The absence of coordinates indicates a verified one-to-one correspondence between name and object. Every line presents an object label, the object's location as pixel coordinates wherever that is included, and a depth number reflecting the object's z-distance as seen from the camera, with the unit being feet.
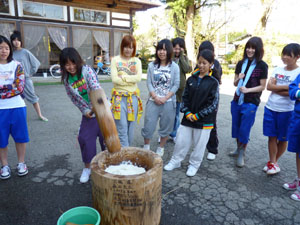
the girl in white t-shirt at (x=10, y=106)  8.89
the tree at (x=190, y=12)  54.34
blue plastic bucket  5.97
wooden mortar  5.87
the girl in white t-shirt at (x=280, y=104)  9.37
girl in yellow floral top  10.50
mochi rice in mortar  7.06
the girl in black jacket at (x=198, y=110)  9.75
